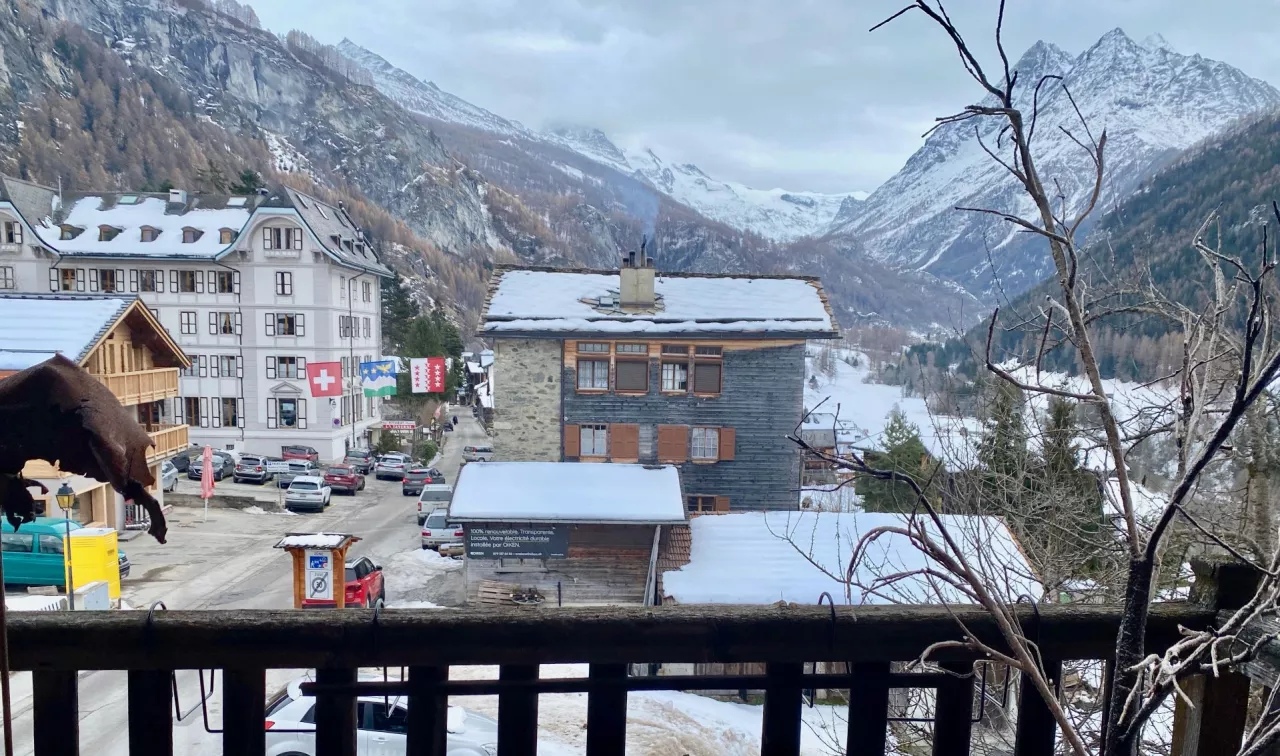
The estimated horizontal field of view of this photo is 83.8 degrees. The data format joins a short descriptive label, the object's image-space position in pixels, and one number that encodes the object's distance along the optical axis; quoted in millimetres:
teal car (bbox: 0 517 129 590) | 14211
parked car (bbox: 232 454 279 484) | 27953
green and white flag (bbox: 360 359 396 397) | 28078
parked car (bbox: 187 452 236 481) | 28312
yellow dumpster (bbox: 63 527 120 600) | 13312
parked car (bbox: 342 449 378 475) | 31612
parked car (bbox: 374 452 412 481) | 30875
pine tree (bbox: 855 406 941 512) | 16734
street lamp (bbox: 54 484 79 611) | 11983
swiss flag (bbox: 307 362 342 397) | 27500
